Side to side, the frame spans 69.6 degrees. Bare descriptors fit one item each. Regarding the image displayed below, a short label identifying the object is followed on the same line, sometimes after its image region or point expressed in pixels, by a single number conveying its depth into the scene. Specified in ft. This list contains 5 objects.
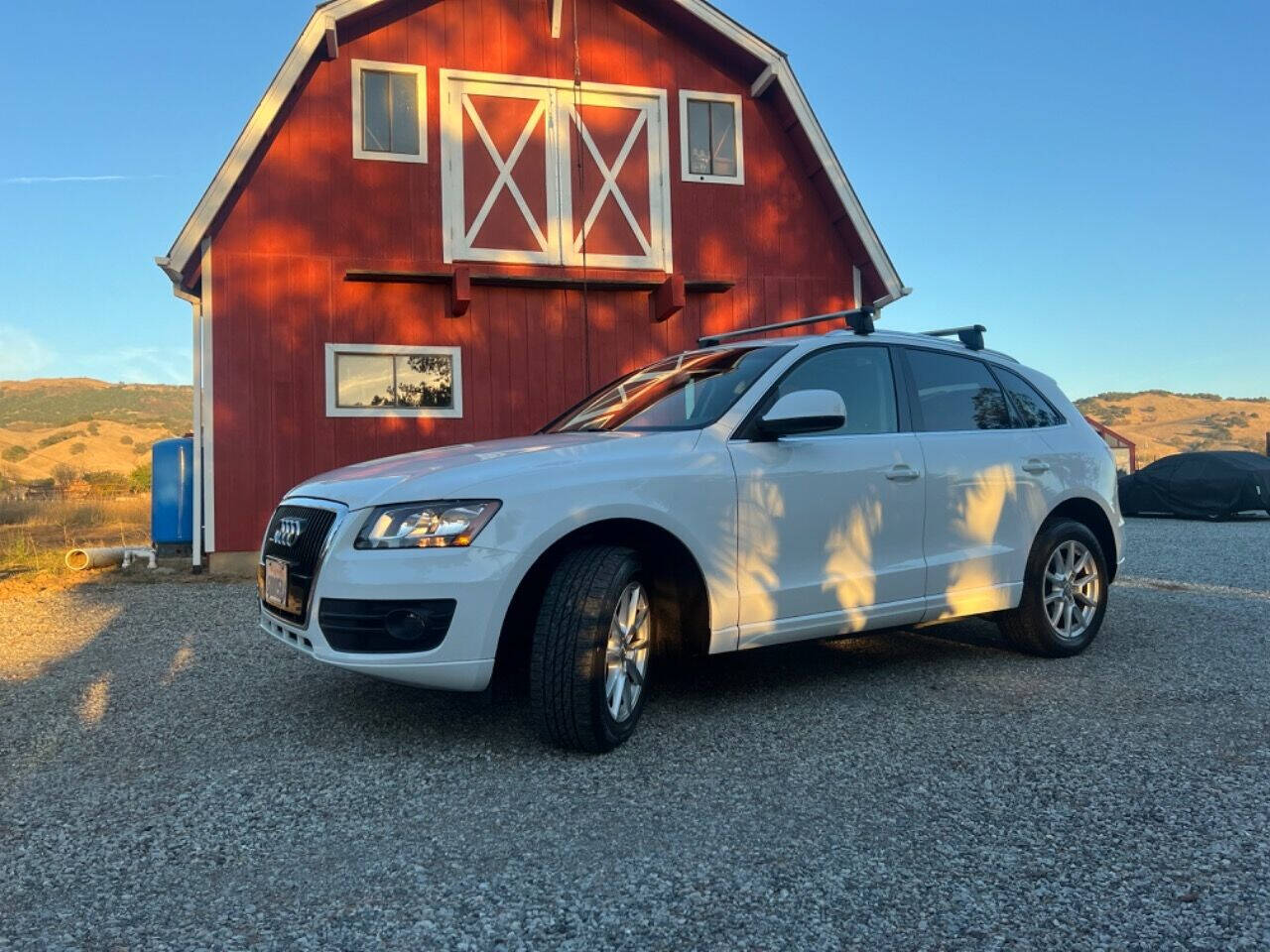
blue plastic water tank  34.50
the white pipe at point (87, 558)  33.58
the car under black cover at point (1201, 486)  55.67
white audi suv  10.85
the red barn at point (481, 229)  32.42
